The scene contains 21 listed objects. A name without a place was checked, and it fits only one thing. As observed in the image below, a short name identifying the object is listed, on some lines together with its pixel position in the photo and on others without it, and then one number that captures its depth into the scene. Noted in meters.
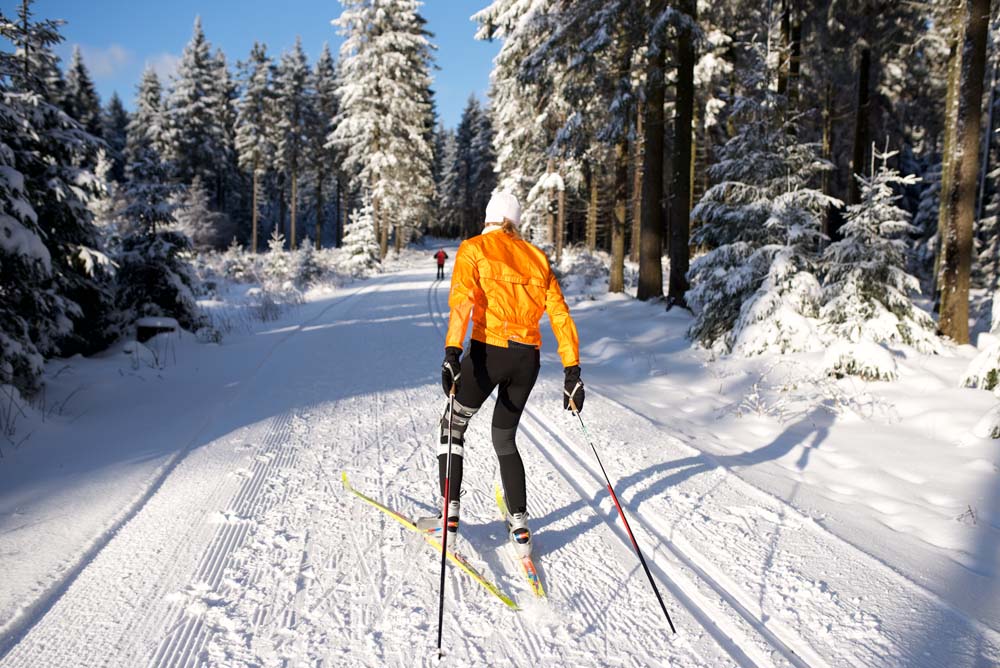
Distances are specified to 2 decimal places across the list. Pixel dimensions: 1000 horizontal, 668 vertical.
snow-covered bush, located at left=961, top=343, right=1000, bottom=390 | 6.54
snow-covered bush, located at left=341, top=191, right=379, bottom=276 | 32.06
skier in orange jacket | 3.33
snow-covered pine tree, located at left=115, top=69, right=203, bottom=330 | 10.33
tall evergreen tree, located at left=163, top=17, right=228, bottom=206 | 42.47
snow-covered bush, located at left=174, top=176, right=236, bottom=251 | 34.94
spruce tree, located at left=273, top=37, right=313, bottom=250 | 44.75
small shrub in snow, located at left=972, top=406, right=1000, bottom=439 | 5.82
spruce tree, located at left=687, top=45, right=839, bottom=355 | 9.03
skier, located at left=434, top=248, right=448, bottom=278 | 26.38
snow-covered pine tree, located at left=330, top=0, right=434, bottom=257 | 33.66
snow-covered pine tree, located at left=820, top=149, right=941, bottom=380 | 8.05
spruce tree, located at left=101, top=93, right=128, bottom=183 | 48.34
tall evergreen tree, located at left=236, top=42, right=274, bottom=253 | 43.84
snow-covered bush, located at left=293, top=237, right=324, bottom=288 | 25.45
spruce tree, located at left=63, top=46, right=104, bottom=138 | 42.03
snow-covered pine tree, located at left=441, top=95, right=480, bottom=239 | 67.88
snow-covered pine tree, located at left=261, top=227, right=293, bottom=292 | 25.14
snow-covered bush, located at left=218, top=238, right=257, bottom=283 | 26.25
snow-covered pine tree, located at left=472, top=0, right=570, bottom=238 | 16.30
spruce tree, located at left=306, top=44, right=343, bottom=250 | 47.19
